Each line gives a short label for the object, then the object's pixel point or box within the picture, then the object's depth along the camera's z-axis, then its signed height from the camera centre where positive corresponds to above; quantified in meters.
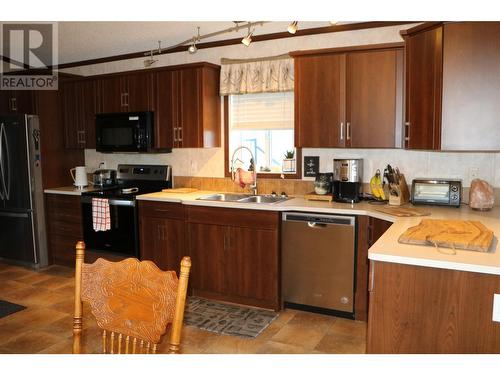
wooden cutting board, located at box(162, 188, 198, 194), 4.16 -0.41
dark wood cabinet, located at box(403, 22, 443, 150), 2.70 +0.42
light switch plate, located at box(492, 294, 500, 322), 1.61 -0.62
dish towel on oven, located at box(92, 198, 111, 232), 4.11 -0.63
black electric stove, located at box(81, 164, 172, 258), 4.03 -0.54
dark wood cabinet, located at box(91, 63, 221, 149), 4.00 +0.51
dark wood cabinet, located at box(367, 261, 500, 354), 1.65 -0.69
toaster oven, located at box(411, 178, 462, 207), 3.12 -0.33
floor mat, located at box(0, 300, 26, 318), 3.41 -1.32
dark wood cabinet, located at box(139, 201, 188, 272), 3.74 -0.77
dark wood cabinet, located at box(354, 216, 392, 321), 3.00 -0.80
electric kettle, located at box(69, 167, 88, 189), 4.76 -0.31
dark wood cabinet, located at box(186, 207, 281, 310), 3.34 -0.88
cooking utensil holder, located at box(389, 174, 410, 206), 3.20 -0.34
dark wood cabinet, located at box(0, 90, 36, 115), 4.66 +0.58
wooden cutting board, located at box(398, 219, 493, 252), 1.85 -0.42
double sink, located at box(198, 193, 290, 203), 3.69 -0.44
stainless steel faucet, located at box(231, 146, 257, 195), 3.92 -0.23
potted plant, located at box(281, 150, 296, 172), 3.93 -0.12
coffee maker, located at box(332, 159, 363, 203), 3.38 -0.26
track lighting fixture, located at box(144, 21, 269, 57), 3.22 +1.02
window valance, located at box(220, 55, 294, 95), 3.79 +0.71
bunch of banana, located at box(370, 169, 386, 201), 3.37 -0.32
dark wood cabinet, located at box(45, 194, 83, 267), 4.54 -0.84
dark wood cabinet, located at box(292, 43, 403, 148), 3.18 +0.42
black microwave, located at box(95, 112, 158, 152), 4.25 +0.21
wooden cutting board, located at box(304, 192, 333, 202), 3.45 -0.40
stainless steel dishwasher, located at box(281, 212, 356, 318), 3.12 -0.88
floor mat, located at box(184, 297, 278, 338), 3.06 -1.33
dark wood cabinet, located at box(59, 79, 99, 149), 4.71 +0.47
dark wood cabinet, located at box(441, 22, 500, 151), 2.51 +0.39
